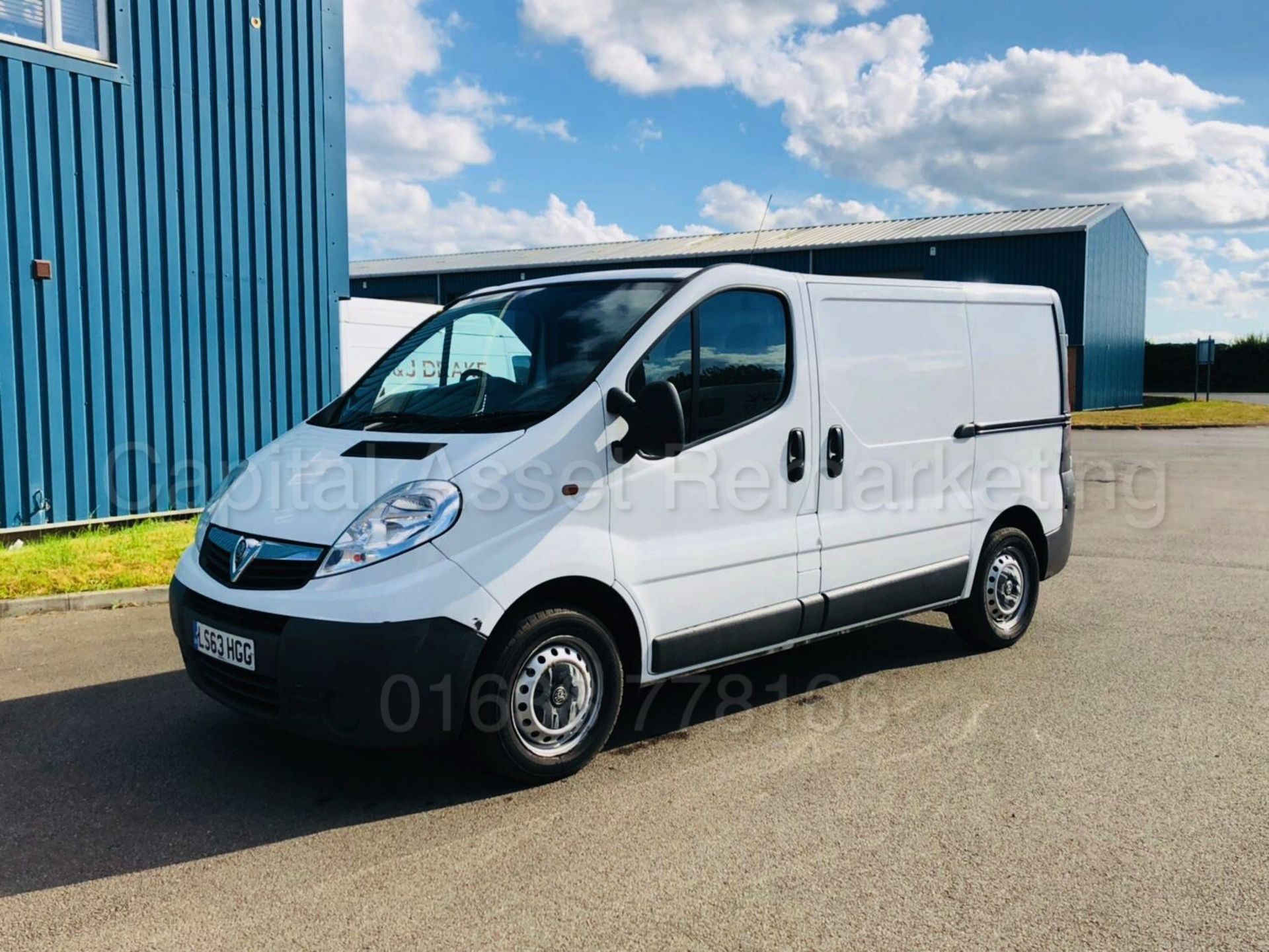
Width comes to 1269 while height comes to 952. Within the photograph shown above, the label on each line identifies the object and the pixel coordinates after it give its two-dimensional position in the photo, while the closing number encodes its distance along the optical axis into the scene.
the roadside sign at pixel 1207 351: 36.47
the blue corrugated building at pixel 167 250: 9.06
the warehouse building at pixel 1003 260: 32.91
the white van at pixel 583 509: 3.79
